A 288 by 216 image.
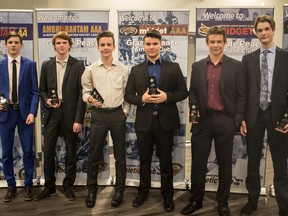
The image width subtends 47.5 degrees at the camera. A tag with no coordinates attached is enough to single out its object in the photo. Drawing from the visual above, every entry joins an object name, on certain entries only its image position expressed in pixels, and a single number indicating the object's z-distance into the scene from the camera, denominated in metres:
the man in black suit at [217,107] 2.94
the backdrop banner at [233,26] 3.51
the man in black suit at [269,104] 2.90
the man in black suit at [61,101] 3.41
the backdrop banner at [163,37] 3.62
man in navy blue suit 3.38
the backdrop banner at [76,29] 3.66
